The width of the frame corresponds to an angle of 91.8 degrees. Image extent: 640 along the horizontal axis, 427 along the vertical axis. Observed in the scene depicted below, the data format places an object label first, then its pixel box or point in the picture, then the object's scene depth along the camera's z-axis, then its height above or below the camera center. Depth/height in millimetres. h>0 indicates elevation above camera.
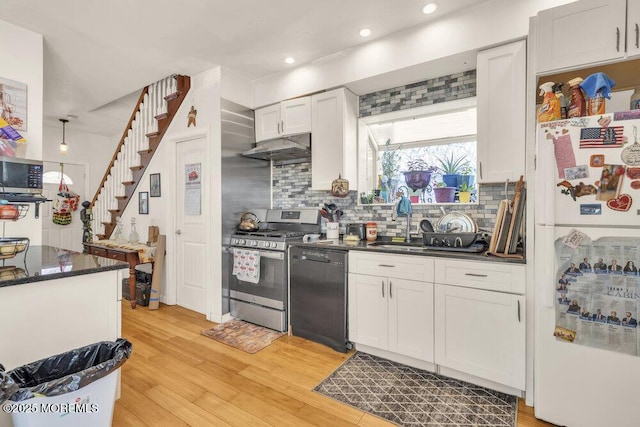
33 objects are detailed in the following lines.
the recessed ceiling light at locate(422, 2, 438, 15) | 2320 +1564
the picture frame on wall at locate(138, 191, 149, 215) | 4180 +135
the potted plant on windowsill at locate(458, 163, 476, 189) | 2768 +318
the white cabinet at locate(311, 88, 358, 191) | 3100 +775
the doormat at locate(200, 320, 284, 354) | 2807 -1190
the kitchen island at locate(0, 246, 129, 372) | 1403 -463
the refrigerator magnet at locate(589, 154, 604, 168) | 1622 +281
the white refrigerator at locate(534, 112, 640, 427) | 1571 -315
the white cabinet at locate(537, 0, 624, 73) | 1771 +1065
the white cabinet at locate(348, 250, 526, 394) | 1982 -723
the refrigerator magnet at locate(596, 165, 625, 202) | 1587 +166
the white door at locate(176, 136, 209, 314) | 3598 -137
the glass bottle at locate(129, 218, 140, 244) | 4102 -310
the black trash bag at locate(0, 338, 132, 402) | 1154 -677
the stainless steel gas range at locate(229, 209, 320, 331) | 3057 -602
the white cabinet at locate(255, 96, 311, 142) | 3334 +1066
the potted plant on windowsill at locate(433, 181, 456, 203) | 2793 +185
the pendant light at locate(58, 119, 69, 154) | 5281 +1139
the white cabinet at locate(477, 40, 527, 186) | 2250 +763
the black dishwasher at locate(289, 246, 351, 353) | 2648 -740
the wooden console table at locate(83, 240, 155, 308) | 3697 -504
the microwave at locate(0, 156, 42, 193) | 2166 +271
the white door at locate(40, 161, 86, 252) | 5664 +29
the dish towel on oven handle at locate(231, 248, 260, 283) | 3168 -541
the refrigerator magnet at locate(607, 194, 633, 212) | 1567 +56
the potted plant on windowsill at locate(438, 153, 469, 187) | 2812 +435
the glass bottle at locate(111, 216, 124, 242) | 4391 -287
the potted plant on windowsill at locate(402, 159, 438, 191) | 2910 +345
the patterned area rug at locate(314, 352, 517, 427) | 1831 -1203
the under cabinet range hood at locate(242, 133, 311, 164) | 3287 +688
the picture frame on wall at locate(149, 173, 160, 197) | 4020 +377
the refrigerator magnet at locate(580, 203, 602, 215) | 1630 +26
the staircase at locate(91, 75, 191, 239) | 3857 +930
